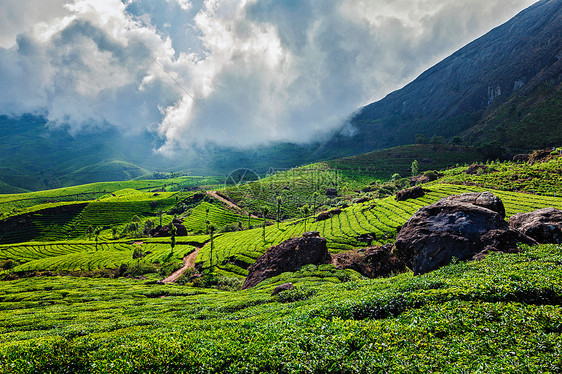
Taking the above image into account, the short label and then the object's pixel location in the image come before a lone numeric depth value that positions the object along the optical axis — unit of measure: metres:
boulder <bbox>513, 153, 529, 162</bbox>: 118.35
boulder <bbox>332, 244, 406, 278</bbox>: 41.48
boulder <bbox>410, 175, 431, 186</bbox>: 139.50
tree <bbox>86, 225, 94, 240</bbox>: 148.70
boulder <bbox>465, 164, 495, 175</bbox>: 110.80
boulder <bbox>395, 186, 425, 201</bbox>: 87.19
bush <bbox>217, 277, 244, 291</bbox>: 50.25
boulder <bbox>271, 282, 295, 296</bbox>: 27.46
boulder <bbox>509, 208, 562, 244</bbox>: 24.86
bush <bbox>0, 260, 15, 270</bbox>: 91.72
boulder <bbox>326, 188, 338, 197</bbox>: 191.15
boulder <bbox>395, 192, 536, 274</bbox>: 23.84
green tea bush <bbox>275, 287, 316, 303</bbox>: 23.88
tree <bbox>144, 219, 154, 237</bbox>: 164.57
